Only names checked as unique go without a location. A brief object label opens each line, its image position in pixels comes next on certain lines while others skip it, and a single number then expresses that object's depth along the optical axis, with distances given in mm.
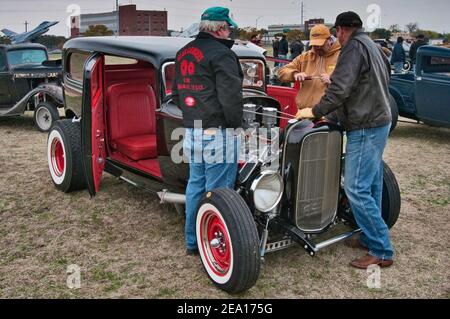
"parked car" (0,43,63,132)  8297
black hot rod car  3082
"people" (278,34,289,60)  16641
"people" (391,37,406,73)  12031
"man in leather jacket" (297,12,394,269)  3057
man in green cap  3062
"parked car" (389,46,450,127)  7246
